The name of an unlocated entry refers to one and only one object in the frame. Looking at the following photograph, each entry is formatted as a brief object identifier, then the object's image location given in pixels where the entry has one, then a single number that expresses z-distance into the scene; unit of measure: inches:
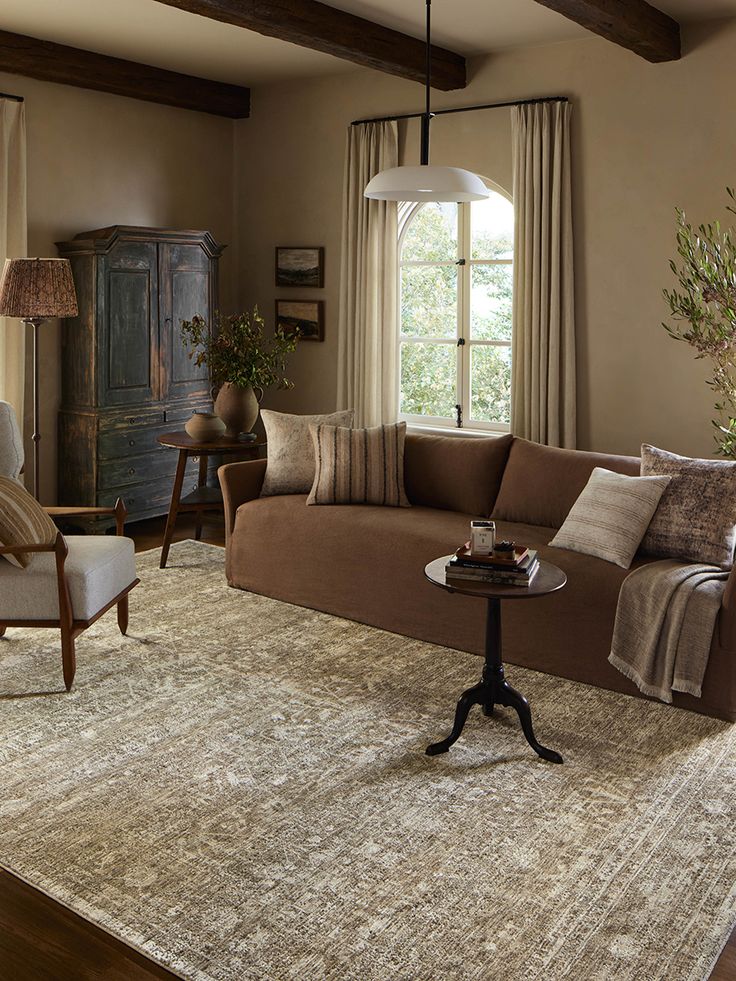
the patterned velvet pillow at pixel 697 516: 154.0
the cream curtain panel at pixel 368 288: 257.0
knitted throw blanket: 142.6
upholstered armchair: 149.8
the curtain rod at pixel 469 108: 226.1
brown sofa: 155.2
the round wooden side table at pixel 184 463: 215.7
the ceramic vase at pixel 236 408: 221.6
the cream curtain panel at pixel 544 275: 227.3
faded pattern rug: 94.3
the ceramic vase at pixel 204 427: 217.5
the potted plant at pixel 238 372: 221.8
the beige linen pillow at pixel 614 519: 157.8
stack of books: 131.7
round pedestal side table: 129.2
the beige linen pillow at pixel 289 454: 205.9
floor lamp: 212.1
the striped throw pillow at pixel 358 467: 197.3
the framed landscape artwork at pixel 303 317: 277.0
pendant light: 148.9
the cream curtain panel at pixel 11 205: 229.3
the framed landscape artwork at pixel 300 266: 275.0
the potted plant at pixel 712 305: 183.2
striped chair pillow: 151.6
